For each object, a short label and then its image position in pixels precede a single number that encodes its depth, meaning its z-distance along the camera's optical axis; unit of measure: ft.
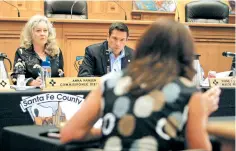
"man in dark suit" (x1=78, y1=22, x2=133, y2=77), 16.99
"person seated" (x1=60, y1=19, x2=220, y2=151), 7.29
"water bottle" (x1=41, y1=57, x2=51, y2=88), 14.52
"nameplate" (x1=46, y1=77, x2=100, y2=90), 12.93
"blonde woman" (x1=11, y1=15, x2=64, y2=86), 16.79
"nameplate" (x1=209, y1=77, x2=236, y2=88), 14.95
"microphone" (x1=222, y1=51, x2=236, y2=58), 16.46
